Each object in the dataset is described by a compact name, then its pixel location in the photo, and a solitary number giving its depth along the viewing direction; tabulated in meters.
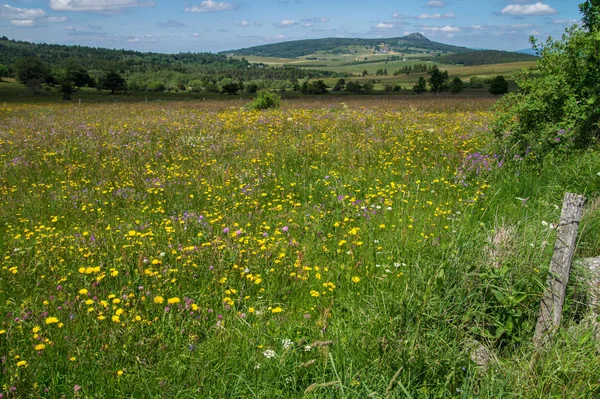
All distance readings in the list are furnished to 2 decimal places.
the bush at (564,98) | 7.55
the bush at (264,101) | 22.43
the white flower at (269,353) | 2.94
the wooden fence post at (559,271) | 2.94
